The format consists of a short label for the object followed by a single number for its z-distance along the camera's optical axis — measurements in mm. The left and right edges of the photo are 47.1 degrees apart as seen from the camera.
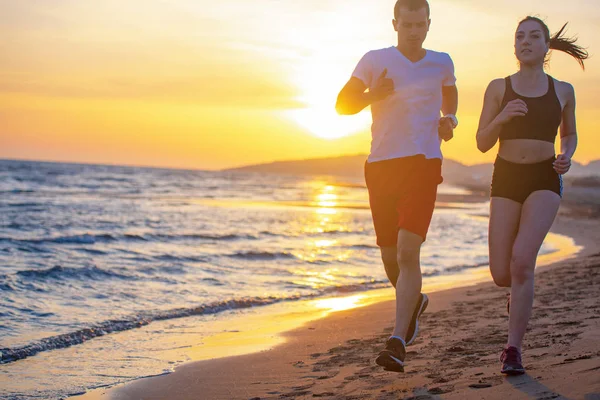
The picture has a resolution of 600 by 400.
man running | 3924
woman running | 3816
